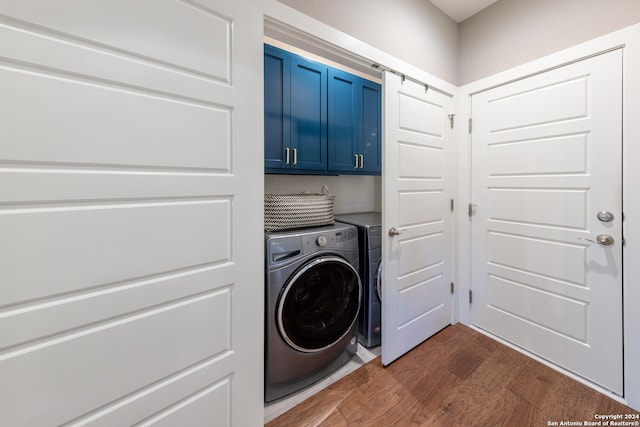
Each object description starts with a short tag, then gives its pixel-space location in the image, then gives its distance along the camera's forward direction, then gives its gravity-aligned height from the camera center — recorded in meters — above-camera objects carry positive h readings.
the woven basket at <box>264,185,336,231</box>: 1.54 -0.02
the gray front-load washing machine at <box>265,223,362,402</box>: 1.36 -0.60
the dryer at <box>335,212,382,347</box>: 1.83 -0.54
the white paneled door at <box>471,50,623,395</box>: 1.46 -0.05
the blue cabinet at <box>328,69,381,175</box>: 1.97 +0.73
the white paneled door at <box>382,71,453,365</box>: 1.69 -0.05
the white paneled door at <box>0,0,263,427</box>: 0.70 -0.01
